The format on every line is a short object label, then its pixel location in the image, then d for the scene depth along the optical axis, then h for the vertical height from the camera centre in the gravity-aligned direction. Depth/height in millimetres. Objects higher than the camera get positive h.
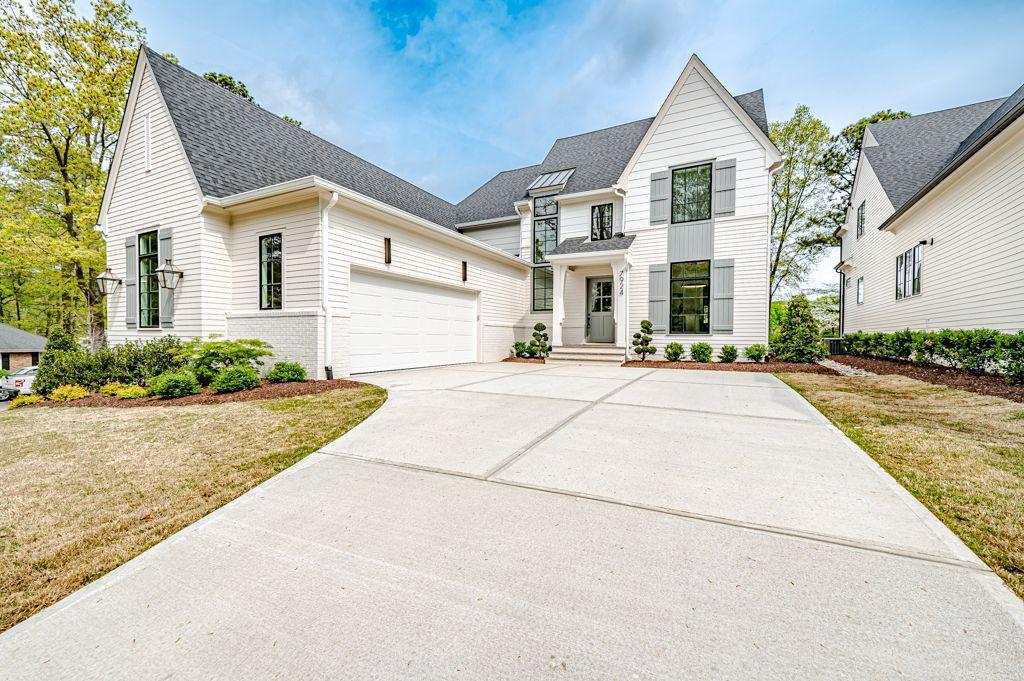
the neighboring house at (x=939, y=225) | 7180 +2694
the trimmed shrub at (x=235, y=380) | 6711 -908
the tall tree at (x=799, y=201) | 19359 +6780
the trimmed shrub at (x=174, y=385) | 6520 -969
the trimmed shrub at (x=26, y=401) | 7368 -1404
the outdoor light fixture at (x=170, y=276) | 8656 +1121
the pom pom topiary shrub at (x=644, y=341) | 11859 -283
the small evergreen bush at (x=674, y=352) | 11477 -581
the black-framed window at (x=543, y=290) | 14797 +1545
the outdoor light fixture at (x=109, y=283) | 10039 +1119
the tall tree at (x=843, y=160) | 20000 +8873
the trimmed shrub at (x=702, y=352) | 11258 -567
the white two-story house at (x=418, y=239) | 8352 +2378
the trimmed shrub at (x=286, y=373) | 7469 -849
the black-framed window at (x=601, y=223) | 13414 +3712
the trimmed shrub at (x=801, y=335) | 10531 -47
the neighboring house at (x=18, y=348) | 18906 -1072
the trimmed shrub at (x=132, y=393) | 6824 -1149
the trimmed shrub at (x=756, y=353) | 10820 -552
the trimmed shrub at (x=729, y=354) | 11023 -600
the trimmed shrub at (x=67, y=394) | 7234 -1249
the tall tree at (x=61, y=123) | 12891 +7014
